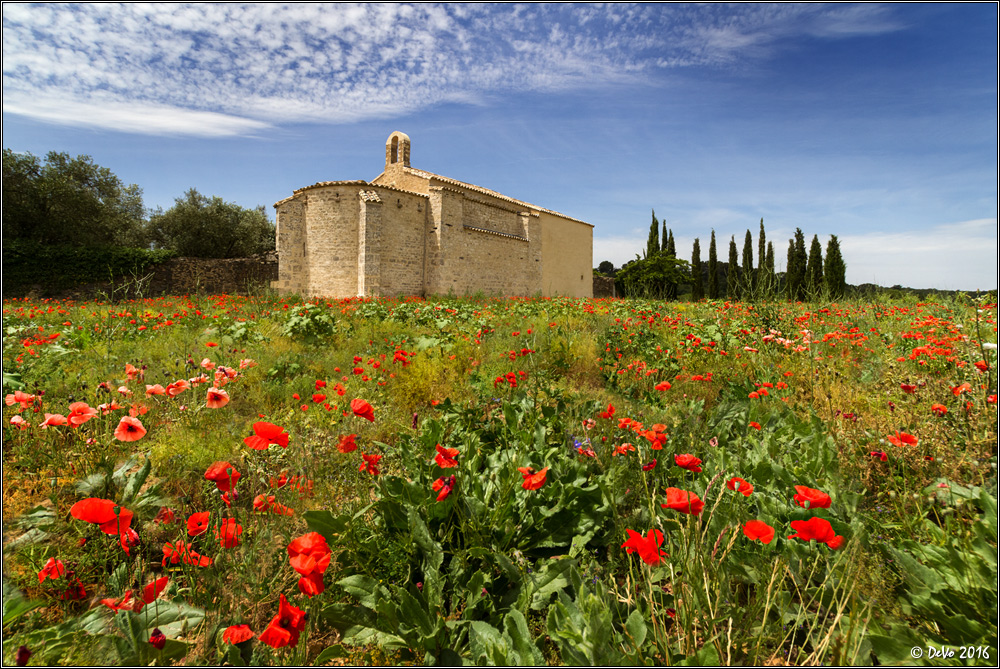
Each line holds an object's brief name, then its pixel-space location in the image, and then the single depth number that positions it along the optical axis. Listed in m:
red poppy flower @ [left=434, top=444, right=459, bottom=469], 1.53
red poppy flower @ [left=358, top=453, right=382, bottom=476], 1.70
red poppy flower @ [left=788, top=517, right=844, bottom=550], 1.06
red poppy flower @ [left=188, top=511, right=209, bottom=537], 1.40
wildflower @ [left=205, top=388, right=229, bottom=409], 2.01
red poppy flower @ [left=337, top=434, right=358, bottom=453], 1.61
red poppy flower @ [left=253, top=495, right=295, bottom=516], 1.62
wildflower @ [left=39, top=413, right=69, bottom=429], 1.92
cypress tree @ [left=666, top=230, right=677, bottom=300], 27.41
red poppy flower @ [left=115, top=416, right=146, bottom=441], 1.65
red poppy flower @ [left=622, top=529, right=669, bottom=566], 1.13
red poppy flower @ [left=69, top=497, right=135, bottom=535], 1.15
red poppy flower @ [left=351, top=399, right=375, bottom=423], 1.60
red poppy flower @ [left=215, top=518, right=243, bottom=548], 1.41
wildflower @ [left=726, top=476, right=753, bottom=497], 1.35
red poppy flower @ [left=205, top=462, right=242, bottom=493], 1.38
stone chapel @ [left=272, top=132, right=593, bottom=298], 15.62
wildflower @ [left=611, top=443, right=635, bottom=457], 1.95
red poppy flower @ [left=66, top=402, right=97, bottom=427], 1.81
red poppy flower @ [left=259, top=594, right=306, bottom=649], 1.05
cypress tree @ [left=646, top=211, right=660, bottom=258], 28.47
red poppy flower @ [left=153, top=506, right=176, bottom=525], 1.61
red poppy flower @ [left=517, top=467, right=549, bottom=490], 1.45
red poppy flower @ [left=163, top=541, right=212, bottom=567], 1.46
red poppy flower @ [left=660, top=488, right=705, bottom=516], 1.16
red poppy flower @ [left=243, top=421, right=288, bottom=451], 1.33
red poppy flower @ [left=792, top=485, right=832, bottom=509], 1.12
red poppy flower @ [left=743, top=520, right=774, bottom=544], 1.12
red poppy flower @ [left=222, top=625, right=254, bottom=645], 1.08
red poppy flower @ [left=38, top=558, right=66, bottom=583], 1.35
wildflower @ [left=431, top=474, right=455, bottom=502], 1.49
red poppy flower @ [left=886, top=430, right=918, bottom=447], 1.81
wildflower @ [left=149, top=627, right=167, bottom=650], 1.08
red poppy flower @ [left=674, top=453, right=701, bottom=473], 1.51
